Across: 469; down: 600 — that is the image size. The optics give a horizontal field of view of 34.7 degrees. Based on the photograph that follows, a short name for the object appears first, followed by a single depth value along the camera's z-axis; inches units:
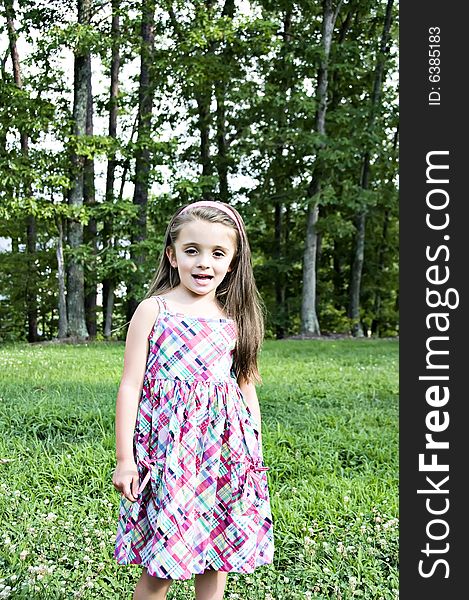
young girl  94.7
